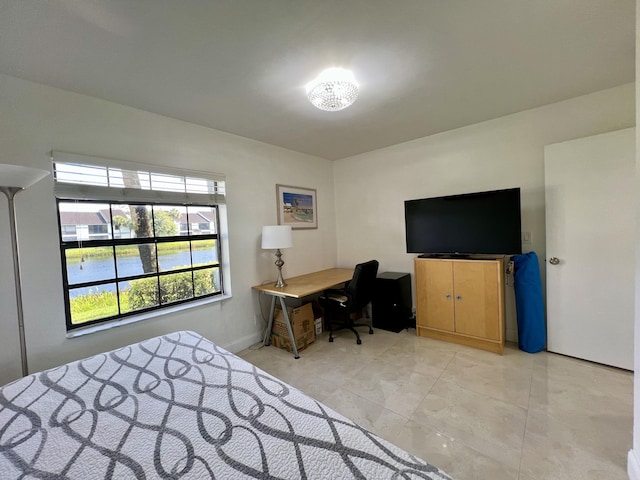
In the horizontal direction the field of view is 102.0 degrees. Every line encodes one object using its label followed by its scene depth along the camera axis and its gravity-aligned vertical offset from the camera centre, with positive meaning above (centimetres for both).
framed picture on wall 339 +36
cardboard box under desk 288 -109
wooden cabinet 260 -83
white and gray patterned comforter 81 -71
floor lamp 140 +35
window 199 +2
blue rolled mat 253 -83
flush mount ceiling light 182 +102
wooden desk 273 -61
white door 214 -27
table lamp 289 -4
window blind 192 +51
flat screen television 252 +0
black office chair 294 -78
